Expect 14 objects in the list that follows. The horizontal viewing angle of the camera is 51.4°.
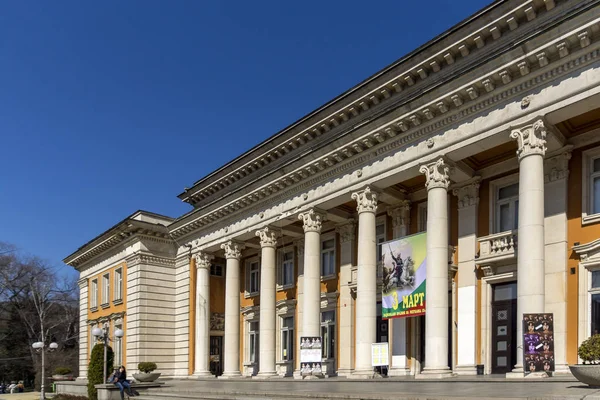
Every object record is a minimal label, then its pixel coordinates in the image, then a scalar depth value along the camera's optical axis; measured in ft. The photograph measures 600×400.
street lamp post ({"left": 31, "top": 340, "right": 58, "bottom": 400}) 106.91
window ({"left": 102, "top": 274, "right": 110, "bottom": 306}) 127.03
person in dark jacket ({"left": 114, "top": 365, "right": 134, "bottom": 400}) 79.92
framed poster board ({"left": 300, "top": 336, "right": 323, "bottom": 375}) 75.00
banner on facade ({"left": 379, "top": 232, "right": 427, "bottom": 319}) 65.77
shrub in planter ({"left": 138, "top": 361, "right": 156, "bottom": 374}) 98.89
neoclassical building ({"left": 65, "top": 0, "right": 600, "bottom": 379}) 54.90
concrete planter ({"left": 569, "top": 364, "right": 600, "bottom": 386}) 37.83
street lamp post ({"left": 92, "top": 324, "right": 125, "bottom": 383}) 84.04
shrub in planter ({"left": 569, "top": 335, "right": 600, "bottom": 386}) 37.99
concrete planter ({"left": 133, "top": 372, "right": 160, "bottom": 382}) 97.76
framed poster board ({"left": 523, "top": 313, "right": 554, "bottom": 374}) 50.67
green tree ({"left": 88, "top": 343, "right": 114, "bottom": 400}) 88.33
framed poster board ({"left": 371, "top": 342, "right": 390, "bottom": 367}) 67.51
